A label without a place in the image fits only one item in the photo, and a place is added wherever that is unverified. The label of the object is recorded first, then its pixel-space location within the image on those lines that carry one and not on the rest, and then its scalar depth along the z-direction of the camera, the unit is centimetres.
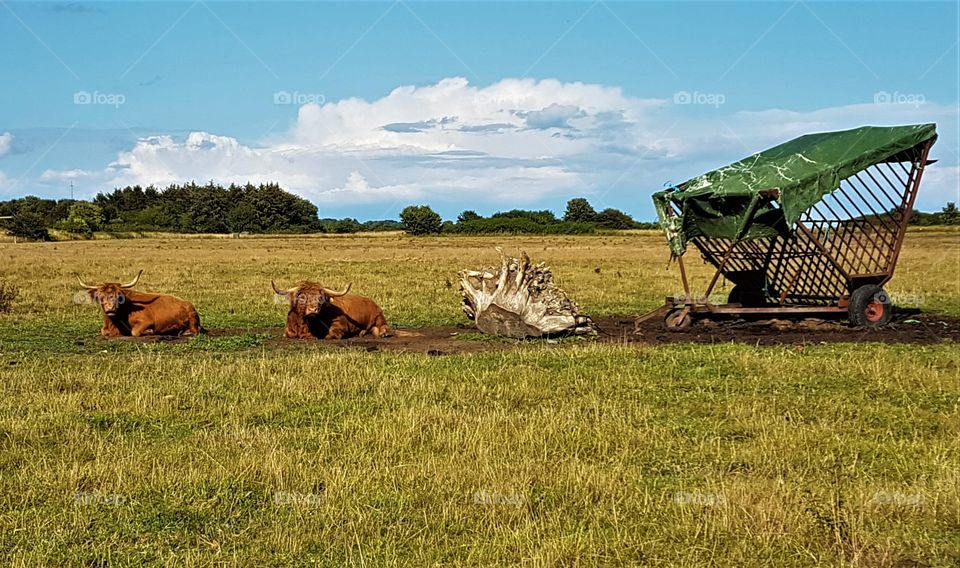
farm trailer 1719
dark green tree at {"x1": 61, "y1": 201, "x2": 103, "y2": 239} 9388
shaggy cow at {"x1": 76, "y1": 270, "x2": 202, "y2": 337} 1711
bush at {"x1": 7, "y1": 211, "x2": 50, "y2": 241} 8488
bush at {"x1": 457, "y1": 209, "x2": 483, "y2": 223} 11538
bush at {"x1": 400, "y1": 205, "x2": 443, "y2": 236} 10769
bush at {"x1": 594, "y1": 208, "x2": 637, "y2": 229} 12294
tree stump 1697
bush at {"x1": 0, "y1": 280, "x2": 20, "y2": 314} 2147
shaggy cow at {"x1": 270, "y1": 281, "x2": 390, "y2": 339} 1655
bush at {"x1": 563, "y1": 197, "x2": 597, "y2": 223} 12775
